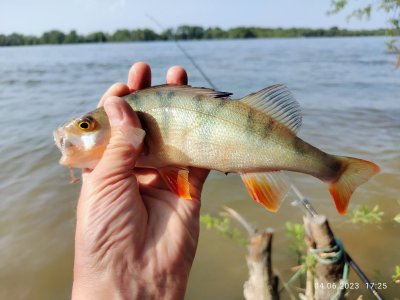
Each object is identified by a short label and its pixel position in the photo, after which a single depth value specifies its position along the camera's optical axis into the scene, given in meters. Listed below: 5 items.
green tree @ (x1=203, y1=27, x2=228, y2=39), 86.81
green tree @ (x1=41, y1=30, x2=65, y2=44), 95.19
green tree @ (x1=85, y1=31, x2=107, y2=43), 93.69
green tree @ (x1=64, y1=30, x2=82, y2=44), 96.69
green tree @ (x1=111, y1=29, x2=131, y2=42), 87.00
